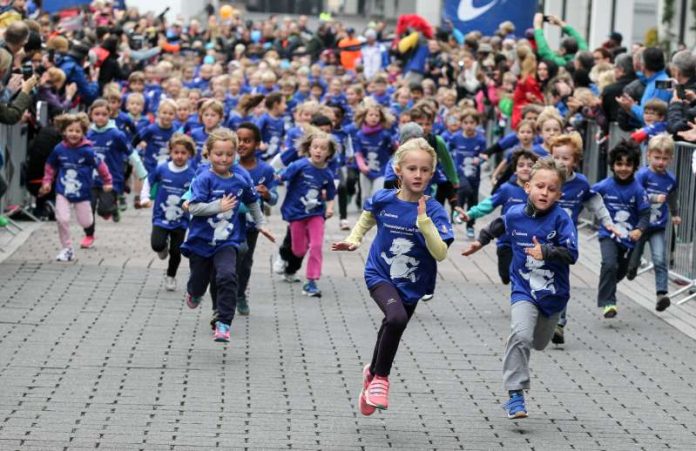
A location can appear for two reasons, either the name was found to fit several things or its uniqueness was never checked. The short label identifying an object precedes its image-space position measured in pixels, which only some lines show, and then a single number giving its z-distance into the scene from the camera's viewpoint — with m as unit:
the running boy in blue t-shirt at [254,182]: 12.88
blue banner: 24.19
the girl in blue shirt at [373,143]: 20.19
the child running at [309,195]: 14.38
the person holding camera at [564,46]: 23.67
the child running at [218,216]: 11.34
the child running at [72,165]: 16.19
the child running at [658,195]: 13.93
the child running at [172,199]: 14.08
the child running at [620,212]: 13.10
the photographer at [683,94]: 15.46
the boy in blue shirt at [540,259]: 9.47
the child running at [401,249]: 9.05
